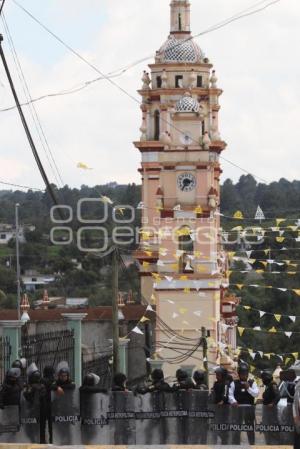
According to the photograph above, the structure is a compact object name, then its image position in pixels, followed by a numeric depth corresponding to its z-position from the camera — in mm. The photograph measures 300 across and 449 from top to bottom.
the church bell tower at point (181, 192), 73938
